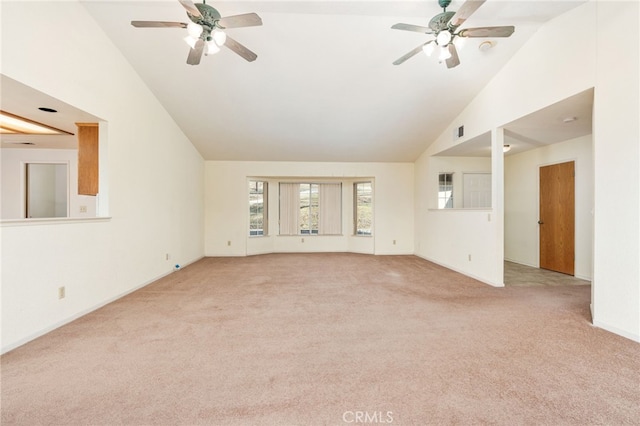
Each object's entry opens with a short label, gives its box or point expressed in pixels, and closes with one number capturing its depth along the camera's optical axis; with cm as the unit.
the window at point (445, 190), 582
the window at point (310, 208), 684
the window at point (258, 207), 652
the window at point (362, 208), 671
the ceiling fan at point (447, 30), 234
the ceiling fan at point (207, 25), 220
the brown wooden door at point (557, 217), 434
